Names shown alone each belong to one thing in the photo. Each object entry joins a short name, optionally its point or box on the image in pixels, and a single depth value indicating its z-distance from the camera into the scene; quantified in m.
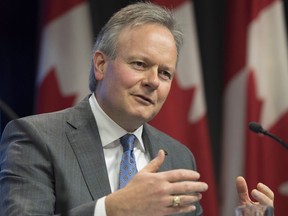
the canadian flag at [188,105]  7.06
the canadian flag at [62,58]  6.71
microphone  4.46
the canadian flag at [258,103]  7.18
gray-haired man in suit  3.57
